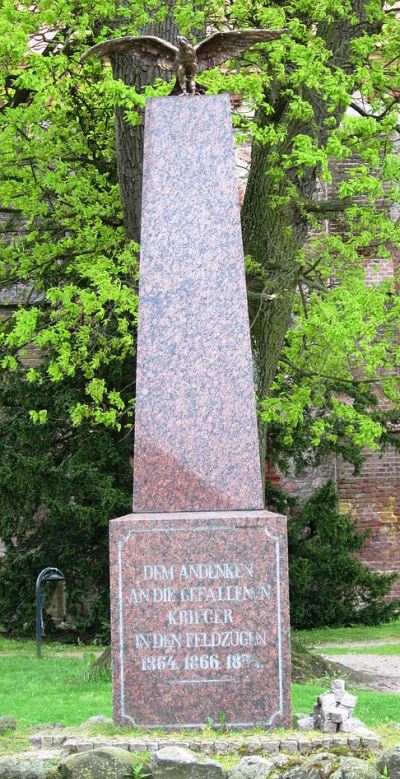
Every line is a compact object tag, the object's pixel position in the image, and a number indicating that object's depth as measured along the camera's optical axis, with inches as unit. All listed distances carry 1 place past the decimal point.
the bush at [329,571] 679.1
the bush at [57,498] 613.9
